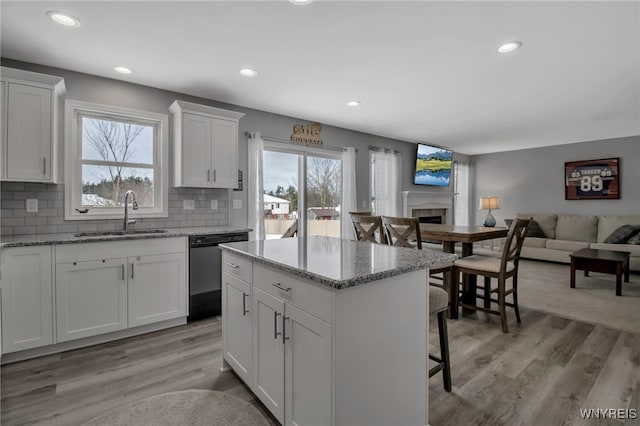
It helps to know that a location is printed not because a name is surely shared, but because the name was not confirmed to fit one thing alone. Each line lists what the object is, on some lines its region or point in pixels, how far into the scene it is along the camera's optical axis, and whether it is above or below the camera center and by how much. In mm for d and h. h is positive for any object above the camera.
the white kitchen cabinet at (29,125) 2443 +657
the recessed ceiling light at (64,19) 2098 +1287
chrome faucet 3055 +25
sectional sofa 5536 -473
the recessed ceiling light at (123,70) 2904 +1287
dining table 3027 -291
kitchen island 1239 -559
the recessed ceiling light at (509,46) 2441 +1291
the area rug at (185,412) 1702 -1156
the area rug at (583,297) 3164 -1063
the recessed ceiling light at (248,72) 2955 +1298
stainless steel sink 2916 -245
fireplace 6449 -126
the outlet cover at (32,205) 2779 +18
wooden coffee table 3913 -693
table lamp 6742 +133
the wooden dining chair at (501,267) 2840 -558
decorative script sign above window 4566 +1104
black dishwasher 3113 -672
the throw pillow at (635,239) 5073 -475
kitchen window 3025 +490
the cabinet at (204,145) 3305 +683
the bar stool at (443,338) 1920 -807
